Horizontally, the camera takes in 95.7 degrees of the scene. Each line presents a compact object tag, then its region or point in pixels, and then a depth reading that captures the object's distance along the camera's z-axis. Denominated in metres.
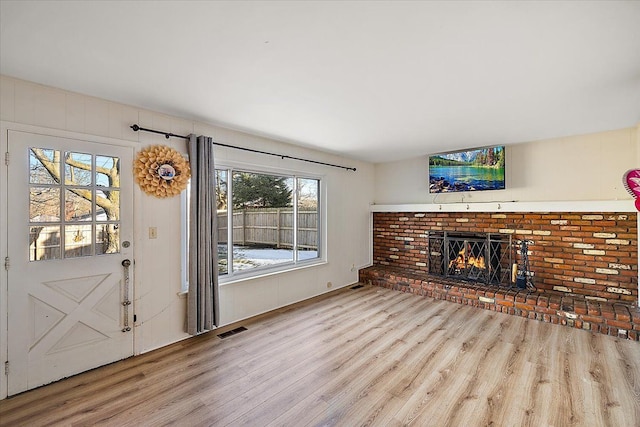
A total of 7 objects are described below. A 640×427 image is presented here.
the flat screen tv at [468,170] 4.16
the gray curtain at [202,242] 3.01
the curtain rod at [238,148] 2.75
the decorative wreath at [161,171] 2.76
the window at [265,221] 3.55
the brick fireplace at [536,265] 3.45
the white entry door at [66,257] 2.18
